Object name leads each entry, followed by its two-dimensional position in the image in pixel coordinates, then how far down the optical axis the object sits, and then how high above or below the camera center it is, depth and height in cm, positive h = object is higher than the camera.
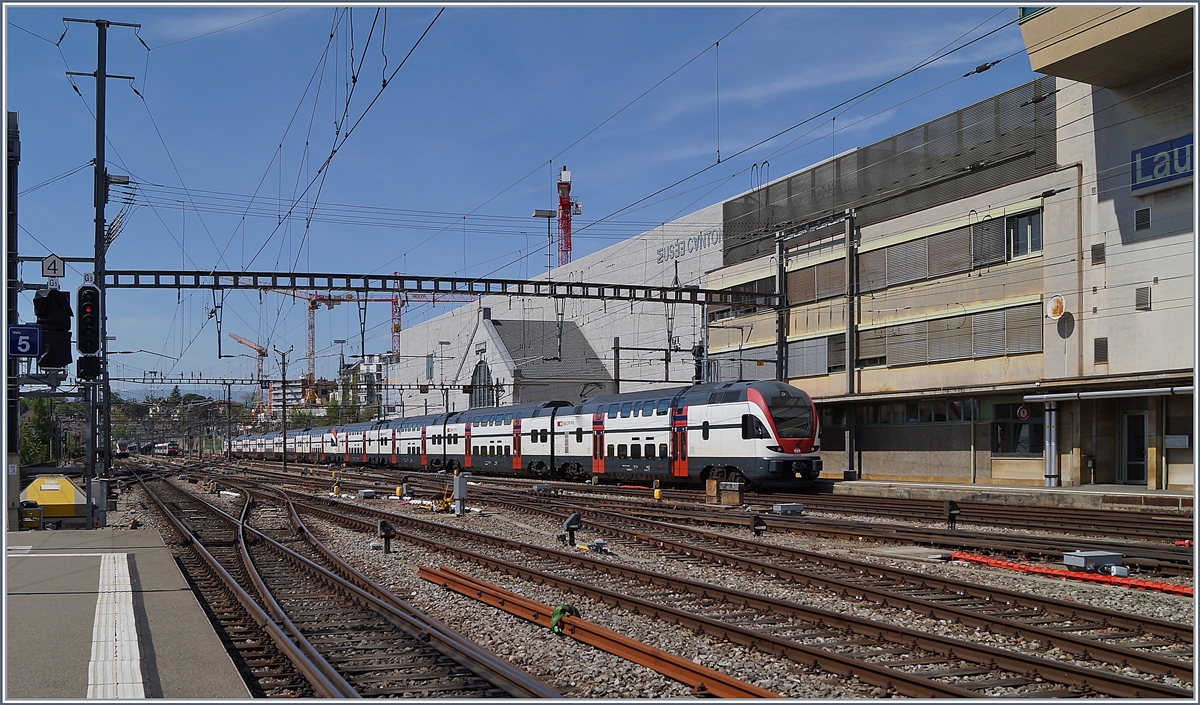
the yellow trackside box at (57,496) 2212 -248
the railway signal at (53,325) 1527 +101
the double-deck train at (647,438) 2730 -190
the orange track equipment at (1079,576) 1145 -254
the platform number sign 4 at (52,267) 1661 +211
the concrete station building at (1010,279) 2575 +344
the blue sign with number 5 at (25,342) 1471 +72
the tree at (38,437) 7636 -397
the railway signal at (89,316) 1714 +130
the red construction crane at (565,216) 8988 +1578
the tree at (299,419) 10725 -390
